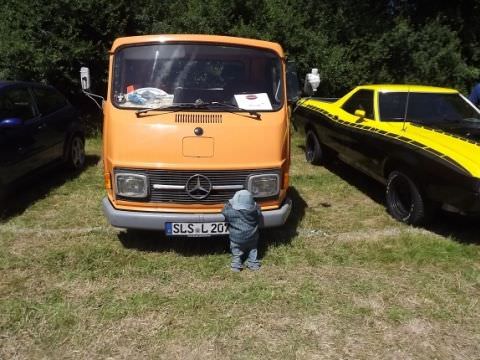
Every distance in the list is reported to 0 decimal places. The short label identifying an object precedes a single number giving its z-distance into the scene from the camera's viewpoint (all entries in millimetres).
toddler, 4328
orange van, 4398
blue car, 5898
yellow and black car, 4792
